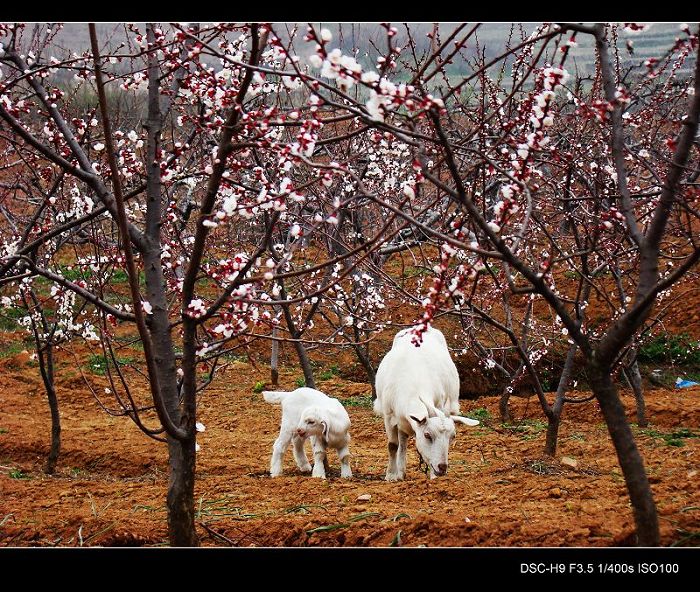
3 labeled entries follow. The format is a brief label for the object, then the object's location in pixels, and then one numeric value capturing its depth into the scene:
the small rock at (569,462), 16.05
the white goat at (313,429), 17.47
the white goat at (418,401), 16.27
